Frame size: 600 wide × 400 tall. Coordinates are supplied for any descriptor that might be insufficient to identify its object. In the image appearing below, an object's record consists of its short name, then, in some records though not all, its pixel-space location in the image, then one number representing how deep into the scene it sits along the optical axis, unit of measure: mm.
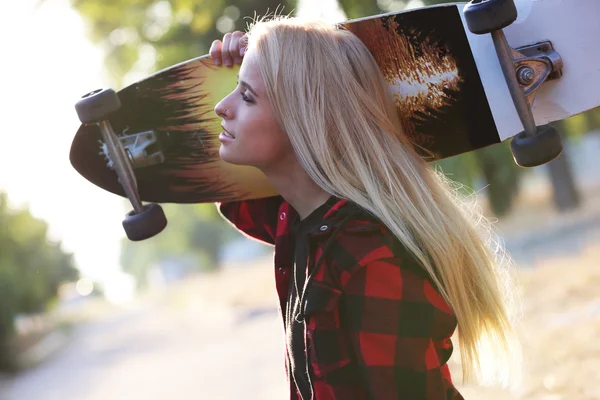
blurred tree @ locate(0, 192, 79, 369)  22109
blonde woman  2016
